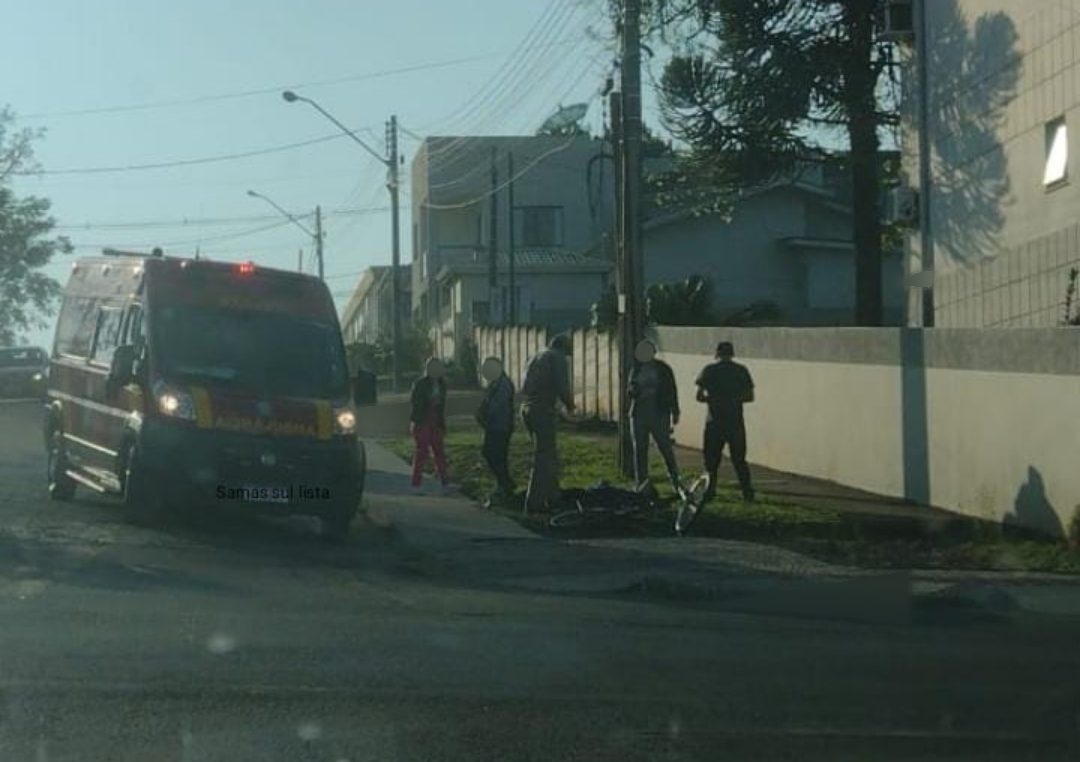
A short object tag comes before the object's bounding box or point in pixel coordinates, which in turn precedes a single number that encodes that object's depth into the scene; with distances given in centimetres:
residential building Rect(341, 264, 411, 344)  7694
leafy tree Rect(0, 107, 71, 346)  7300
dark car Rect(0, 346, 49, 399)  4584
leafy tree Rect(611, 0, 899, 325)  3094
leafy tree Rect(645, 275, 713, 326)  3569
